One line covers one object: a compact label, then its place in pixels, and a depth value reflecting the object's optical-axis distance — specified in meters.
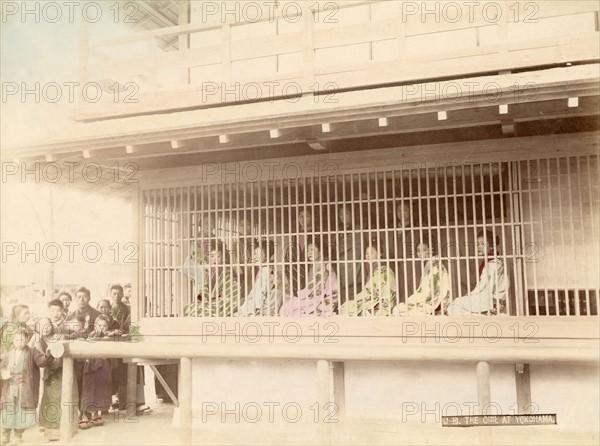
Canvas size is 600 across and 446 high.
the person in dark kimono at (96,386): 7.95
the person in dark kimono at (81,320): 8.18
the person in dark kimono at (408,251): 7.40
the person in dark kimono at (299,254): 7.14
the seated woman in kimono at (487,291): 6.35
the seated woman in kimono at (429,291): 6.63
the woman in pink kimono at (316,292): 7.01
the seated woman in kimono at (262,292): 7.30
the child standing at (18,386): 7.04
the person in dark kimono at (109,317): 8.49
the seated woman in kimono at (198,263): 7.58
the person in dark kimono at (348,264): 6.92
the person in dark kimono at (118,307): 9.07
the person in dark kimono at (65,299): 9.08
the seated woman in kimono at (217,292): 7.42
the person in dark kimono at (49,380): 6.87
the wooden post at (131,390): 8.81
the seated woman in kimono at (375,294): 6.79
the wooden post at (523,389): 6.22
